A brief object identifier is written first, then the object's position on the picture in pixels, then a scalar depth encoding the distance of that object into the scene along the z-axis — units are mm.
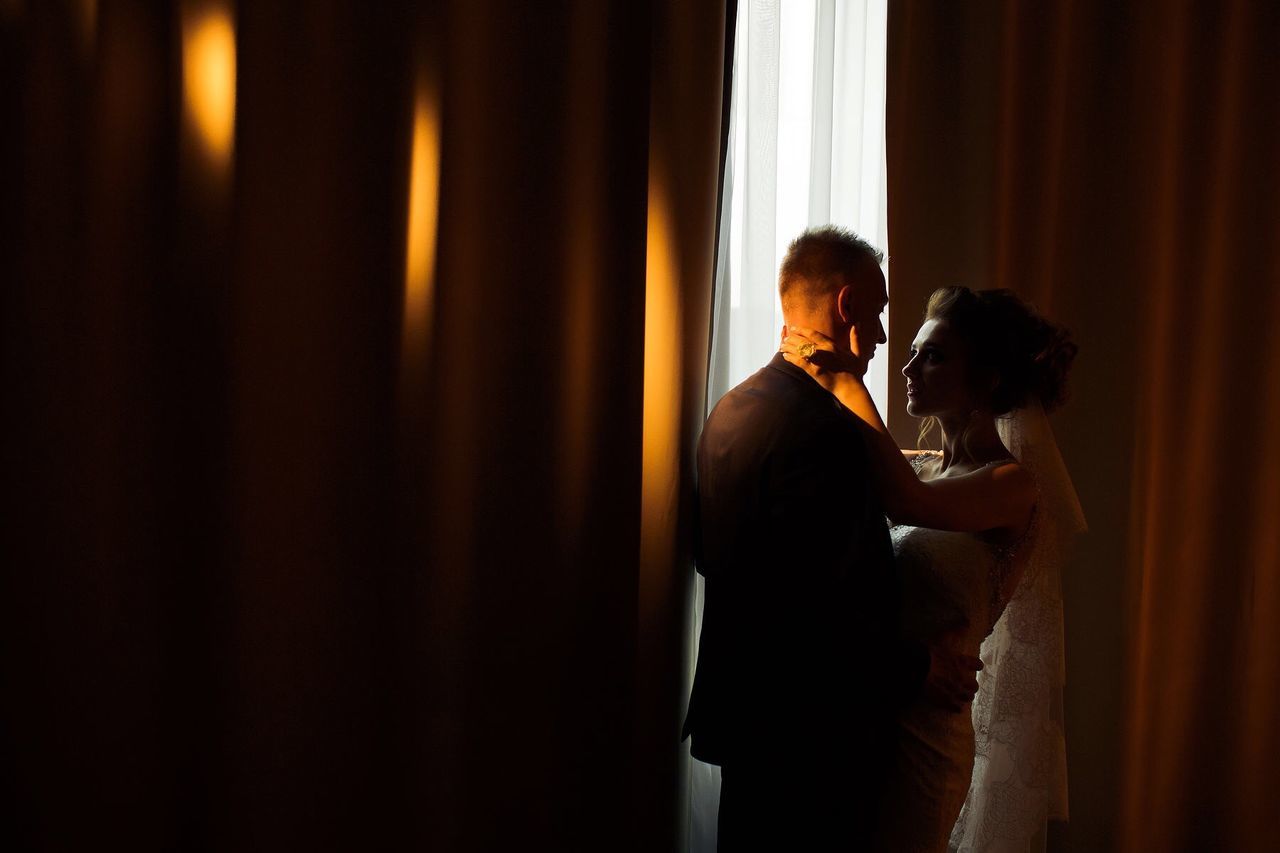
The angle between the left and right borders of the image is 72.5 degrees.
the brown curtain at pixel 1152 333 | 2279
